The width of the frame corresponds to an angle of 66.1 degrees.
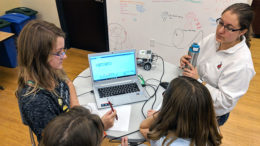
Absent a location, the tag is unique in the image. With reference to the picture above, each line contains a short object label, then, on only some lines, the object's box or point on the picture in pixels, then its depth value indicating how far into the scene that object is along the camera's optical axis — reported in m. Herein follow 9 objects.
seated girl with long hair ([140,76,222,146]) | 0.95
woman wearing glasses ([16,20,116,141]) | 1.05
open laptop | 1.45
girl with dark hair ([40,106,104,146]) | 0.75
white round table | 1.22
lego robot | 1.73
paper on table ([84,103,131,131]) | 1.25
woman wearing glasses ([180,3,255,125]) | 1.29
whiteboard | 2.38
